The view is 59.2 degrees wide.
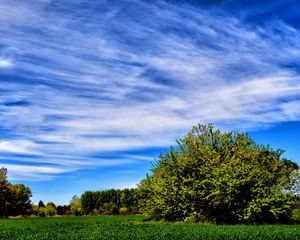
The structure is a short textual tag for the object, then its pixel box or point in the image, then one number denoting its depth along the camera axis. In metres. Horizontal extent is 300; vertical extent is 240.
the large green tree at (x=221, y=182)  25.28
